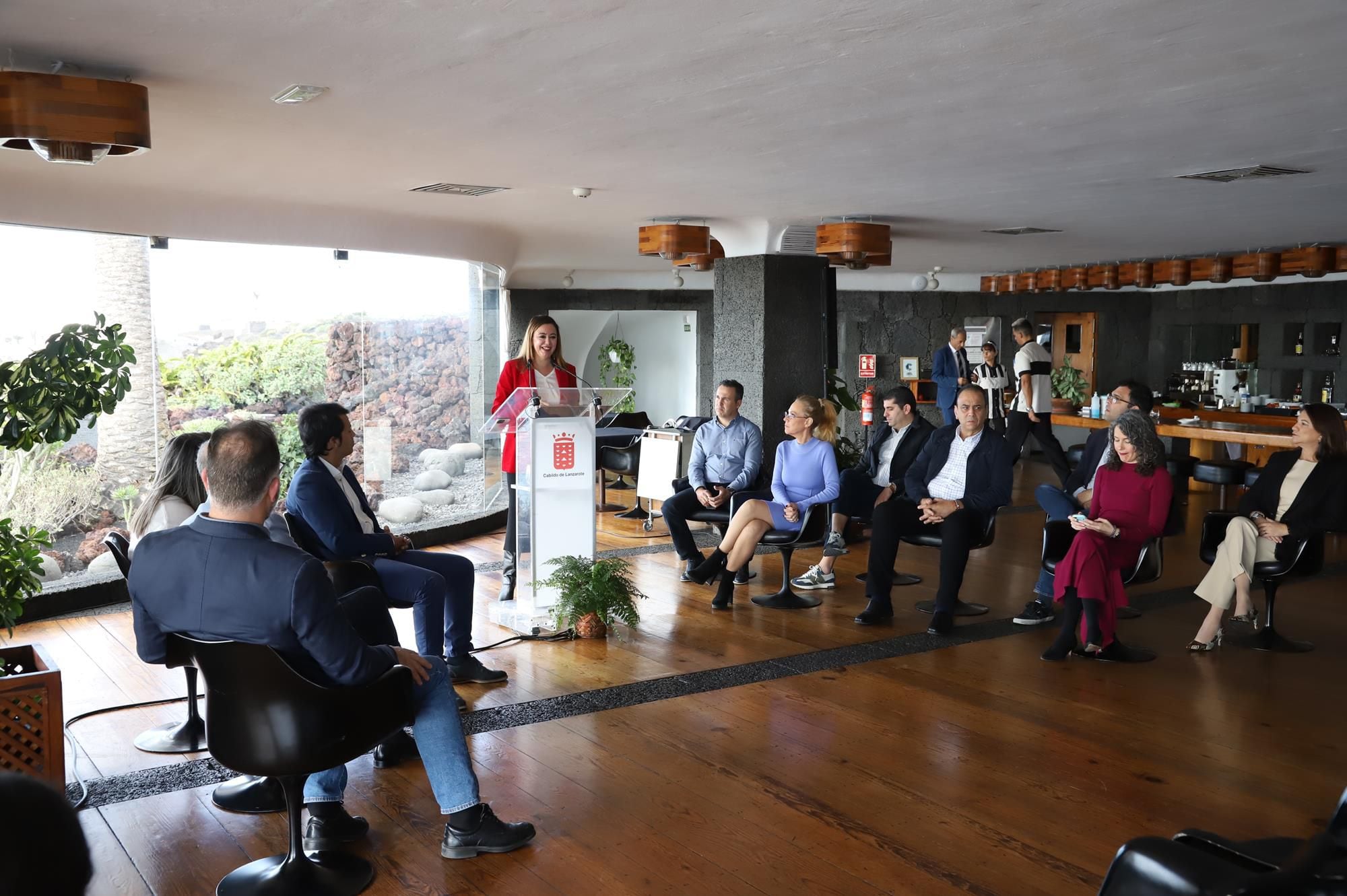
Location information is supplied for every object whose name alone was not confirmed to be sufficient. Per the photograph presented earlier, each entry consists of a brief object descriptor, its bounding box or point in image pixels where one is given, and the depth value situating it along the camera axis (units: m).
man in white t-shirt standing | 11.51
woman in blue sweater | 6.32
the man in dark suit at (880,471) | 6.99
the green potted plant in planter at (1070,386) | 13.41
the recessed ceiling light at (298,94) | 3.82
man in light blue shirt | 6.82
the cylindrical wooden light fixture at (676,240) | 7.94
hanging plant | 14.07
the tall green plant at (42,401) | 3.47
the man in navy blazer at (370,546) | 4.37
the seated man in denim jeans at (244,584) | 2.75
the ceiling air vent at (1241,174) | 5.61
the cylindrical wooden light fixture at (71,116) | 3.34
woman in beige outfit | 5.40
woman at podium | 6.18
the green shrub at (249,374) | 6.94
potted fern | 5.71
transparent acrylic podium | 5.75
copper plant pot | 5.70
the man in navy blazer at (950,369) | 12.23
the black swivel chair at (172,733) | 4.16
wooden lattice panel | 3.21
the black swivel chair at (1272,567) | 5.41
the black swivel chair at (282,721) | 2.76
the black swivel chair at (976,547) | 5.98
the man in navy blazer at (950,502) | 5.90
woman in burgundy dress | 5.34
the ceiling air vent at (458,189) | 6.39
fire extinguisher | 11.20
